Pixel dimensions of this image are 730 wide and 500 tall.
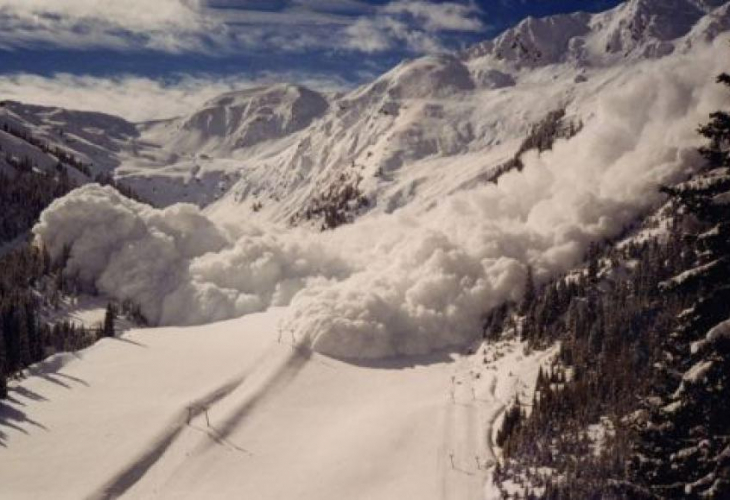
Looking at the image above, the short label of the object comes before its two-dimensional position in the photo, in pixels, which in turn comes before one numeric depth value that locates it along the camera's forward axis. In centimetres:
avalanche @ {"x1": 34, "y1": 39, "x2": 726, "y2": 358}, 16412
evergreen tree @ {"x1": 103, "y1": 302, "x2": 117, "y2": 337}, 17250
